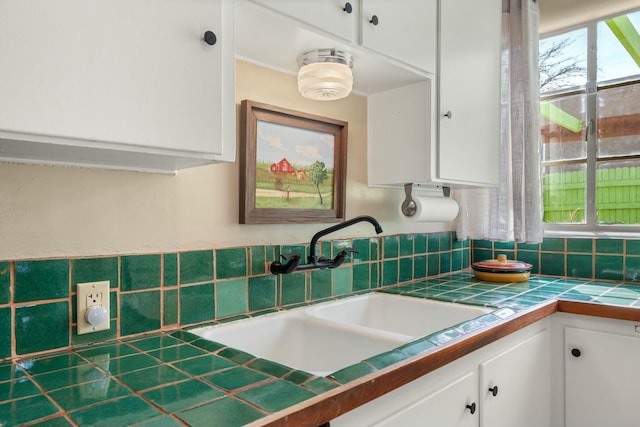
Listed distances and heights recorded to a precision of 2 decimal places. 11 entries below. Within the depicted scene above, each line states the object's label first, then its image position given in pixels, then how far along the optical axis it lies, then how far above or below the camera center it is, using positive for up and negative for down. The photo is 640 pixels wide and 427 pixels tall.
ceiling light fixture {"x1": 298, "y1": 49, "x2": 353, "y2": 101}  1.28 +0.42
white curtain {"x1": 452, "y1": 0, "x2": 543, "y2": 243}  2.08 +0.32
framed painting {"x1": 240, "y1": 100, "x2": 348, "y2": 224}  1.37 +0.16
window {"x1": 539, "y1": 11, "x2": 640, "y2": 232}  2.07 +0.44
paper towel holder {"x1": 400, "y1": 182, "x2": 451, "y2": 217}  1.76 +0.03
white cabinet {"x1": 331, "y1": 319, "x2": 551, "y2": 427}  0.94 -0.48
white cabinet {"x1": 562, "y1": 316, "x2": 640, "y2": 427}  1.53 -0.59
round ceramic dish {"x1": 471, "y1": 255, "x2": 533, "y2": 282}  2.00 -0.27
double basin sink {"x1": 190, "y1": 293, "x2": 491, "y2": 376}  1.21 -0.37
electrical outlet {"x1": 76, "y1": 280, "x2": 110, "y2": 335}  1.03 -0.23
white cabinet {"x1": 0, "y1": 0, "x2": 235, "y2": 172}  0.71 +0.25
